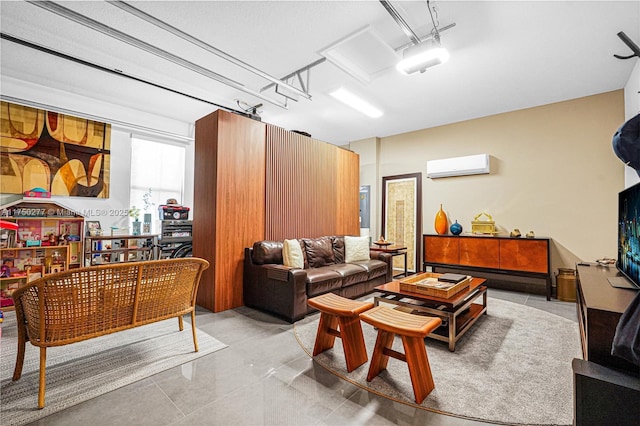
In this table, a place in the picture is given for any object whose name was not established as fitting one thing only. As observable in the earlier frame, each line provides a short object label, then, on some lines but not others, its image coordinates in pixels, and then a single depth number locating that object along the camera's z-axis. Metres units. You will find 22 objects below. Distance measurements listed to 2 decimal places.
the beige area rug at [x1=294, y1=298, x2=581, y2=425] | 1.83
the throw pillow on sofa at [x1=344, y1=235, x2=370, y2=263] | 4.84
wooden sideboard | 4.45
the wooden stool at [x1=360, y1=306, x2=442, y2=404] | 1.90
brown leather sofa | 3.39
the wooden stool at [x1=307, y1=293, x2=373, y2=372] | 2.29
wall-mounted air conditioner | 5.30
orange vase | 5.74
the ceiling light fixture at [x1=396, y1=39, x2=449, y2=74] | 2.86
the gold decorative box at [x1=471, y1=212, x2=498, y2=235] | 5.14
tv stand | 1.26
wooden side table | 5.37
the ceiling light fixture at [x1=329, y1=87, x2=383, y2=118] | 4.27
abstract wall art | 4.36
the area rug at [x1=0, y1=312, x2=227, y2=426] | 1.87
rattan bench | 1.88
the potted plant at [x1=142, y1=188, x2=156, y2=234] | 5.73
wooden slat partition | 3.73
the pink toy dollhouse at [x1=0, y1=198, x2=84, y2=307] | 3.72
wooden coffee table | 2.63
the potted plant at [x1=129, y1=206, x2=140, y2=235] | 5.55
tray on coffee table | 2.75
